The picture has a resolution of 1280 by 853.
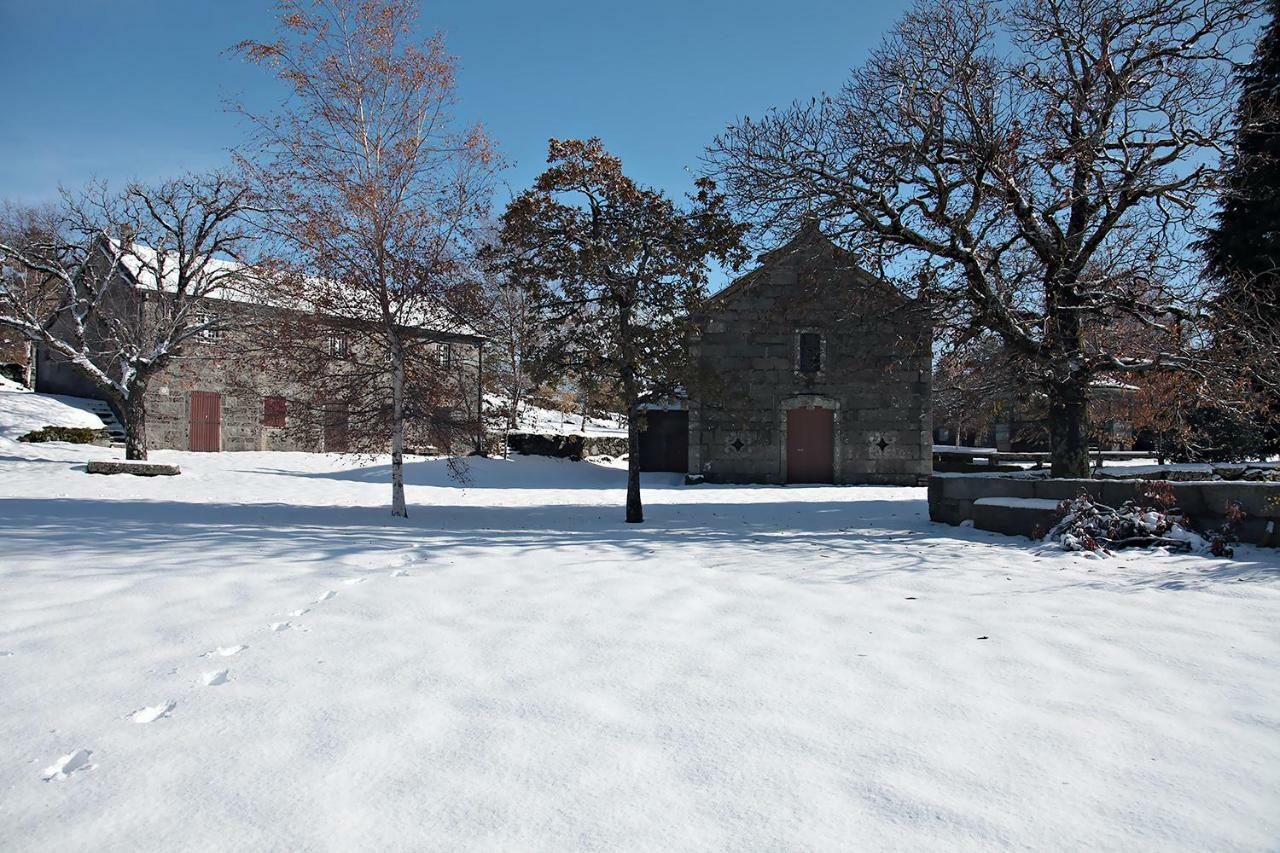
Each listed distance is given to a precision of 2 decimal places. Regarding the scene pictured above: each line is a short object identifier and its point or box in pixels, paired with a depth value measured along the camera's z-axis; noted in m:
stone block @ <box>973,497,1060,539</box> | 8.84
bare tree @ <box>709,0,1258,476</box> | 9.92
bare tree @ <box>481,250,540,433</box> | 11.97
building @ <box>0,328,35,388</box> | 33.06
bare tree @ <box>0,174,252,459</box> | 17.86
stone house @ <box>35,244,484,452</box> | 22.98
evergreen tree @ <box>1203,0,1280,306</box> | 13.35
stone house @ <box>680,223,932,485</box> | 20.34
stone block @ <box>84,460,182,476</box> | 15.80
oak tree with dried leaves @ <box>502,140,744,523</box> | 11.58
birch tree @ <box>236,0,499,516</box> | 10.97
